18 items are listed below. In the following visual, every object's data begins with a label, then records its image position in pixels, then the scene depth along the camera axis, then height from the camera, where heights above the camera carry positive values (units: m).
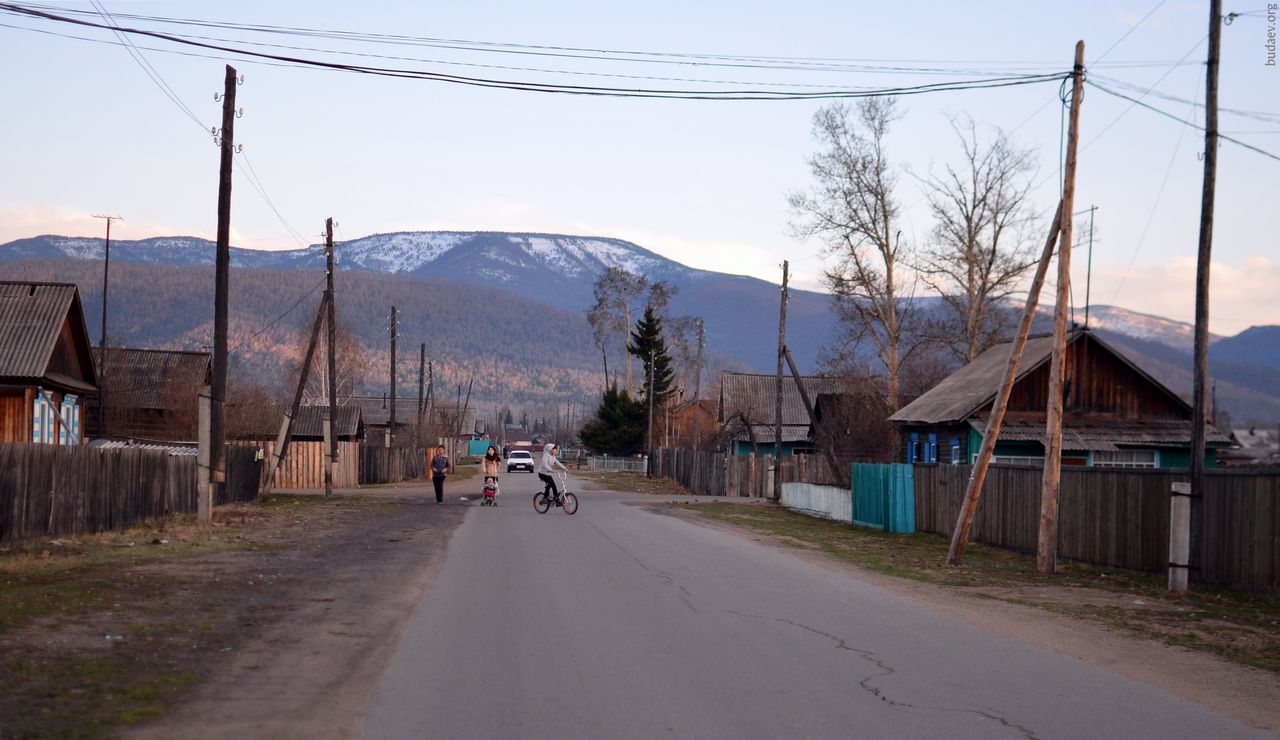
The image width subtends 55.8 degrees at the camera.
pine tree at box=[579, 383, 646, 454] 87.81 -0.96
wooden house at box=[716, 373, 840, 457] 72.50 +0.50
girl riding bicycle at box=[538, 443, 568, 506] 32.03 -1.58
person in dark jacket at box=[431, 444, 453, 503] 38.62 -2.11
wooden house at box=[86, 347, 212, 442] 53.50 -0.09
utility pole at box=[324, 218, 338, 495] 43.44 +1.72
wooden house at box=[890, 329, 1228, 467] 36.59 +0.41
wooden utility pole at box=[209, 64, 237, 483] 26.84 +2.79
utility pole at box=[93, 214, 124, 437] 46.21 -0.16
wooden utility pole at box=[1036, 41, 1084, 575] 19.27 +1.01
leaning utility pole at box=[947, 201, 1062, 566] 19.50 +0.14
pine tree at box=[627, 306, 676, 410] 86.44 +4.54
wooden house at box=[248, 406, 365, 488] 52.88 -2.85
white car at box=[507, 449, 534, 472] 94.25 -4.14
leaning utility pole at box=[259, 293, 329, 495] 41.34 -0.69
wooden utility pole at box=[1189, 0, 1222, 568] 17.06 +2.19
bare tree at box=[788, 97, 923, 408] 48.72 +6.67
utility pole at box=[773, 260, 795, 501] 45.97 -1.10
